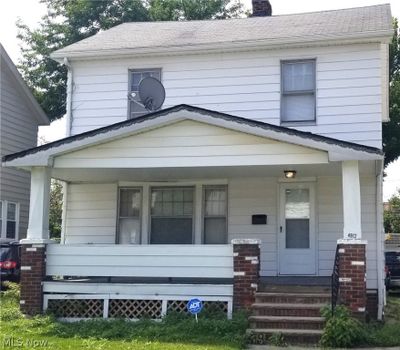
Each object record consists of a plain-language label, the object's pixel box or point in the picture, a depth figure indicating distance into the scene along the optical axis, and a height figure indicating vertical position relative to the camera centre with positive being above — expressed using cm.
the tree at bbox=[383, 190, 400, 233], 4094 +297
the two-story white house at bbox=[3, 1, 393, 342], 1068 +174
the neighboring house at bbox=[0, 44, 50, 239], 1912 +386
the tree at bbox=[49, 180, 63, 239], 2730 +206
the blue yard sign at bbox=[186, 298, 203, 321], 1021 -84
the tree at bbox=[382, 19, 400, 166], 2483 +545
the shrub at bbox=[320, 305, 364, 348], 920 -112
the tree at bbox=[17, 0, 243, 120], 2570 +1026
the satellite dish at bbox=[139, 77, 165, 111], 1302 +354
